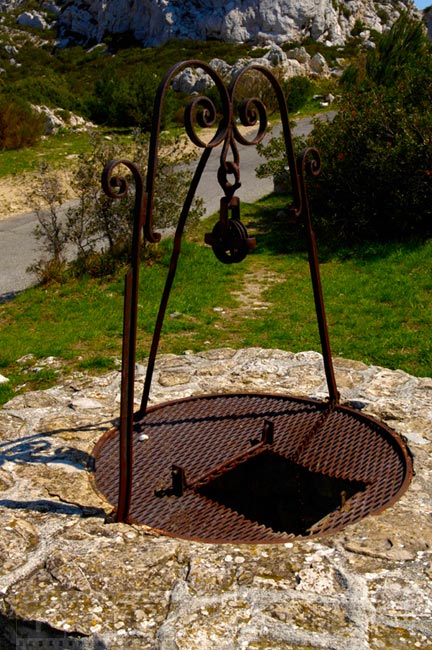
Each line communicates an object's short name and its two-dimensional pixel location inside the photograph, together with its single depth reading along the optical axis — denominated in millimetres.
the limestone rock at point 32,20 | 48000
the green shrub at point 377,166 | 7629
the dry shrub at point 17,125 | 13750
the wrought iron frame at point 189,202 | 2621
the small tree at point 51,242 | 6941
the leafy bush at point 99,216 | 6996
